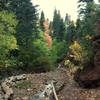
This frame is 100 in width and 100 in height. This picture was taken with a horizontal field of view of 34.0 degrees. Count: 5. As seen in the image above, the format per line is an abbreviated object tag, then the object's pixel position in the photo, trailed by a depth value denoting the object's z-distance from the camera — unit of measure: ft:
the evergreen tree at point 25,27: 67.98
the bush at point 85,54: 37.27
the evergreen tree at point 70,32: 121.51
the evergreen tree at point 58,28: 148.72
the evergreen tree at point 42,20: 146.73
